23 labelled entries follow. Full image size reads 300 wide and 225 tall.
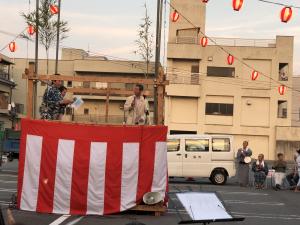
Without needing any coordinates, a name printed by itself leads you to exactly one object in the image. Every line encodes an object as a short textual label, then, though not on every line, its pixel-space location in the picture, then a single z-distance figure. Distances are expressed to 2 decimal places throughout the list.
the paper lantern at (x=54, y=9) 26.39
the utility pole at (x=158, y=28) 17.09
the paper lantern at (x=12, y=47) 29.16
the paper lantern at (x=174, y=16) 27.26
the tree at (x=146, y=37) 34.03
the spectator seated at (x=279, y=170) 21.70
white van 22.84
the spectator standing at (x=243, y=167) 22.52
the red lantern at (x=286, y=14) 19.81
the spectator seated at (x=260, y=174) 21.83
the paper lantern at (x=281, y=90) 46.76
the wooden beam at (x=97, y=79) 12.09
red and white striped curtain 11.47
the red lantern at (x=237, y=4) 19.11
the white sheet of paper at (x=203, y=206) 6.98
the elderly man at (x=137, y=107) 12.35
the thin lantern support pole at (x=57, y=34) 26.36
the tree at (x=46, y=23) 27.28
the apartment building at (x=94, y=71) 60.31
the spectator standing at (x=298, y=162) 21.43
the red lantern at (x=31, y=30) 26.84
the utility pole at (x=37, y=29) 24.09
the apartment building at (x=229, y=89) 53.88
